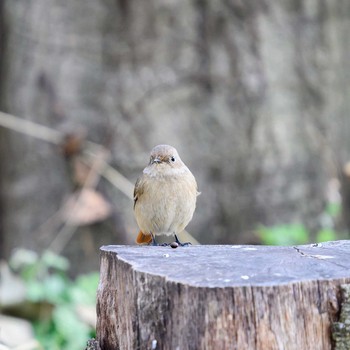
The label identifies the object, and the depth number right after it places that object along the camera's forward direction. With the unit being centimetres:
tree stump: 538
